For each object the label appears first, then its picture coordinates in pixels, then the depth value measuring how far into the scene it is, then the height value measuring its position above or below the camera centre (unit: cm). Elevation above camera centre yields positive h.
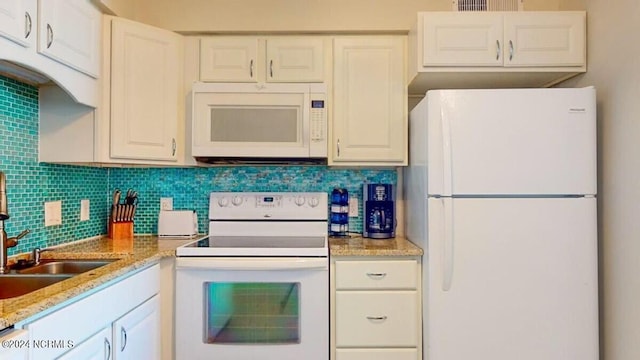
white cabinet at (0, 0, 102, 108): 147 +54
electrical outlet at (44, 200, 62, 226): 203 -14
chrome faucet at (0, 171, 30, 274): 158 -20
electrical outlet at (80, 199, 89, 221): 232 -14
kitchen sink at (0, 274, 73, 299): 158 -36
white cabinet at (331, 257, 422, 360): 208 -64
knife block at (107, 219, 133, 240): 247 -26
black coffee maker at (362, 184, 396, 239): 252 -16
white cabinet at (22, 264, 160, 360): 123 -48
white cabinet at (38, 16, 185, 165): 204 +37
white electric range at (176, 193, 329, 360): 204 -57
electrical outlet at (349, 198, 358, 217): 265 -13
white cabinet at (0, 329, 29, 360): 104 -40
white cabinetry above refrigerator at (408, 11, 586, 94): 210 +71
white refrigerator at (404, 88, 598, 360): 188 -15
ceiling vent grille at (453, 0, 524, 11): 225 +96
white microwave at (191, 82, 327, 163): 229 +35
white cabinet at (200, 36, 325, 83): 237 +70
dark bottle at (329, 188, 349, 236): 258 -17
